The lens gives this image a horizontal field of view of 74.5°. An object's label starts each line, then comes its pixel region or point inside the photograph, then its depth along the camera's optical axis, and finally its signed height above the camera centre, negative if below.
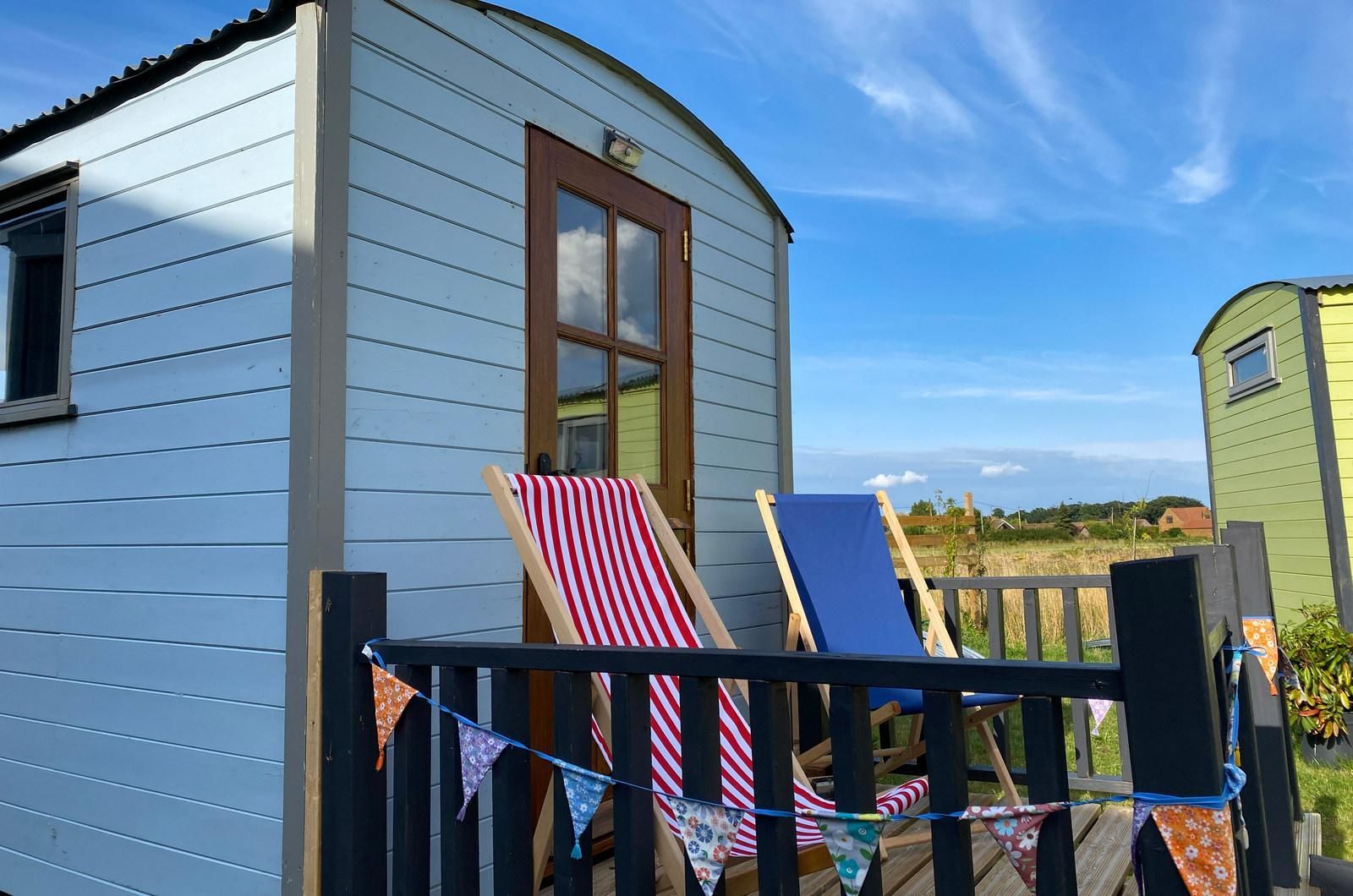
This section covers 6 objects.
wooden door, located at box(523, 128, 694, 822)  2.82 +0.77
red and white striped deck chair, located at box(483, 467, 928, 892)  2.07 -0.08
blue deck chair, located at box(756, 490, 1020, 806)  3.19 -0.14
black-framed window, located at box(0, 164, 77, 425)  2.77 +0.91
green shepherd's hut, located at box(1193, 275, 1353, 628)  6.16 +0.86
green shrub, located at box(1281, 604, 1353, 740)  4.71 -0.76
